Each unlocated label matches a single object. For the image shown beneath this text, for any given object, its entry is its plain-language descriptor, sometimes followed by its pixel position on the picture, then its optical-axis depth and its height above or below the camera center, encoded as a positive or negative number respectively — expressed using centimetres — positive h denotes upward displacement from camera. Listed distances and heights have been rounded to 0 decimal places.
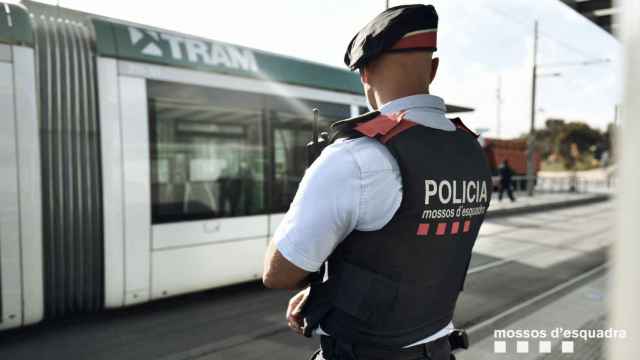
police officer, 138 -14
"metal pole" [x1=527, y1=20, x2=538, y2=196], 2394 +255
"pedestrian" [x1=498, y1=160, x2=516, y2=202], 2138 -59
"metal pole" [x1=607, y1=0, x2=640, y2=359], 86 -7
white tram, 454 +5
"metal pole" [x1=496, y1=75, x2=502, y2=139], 4514 +613
